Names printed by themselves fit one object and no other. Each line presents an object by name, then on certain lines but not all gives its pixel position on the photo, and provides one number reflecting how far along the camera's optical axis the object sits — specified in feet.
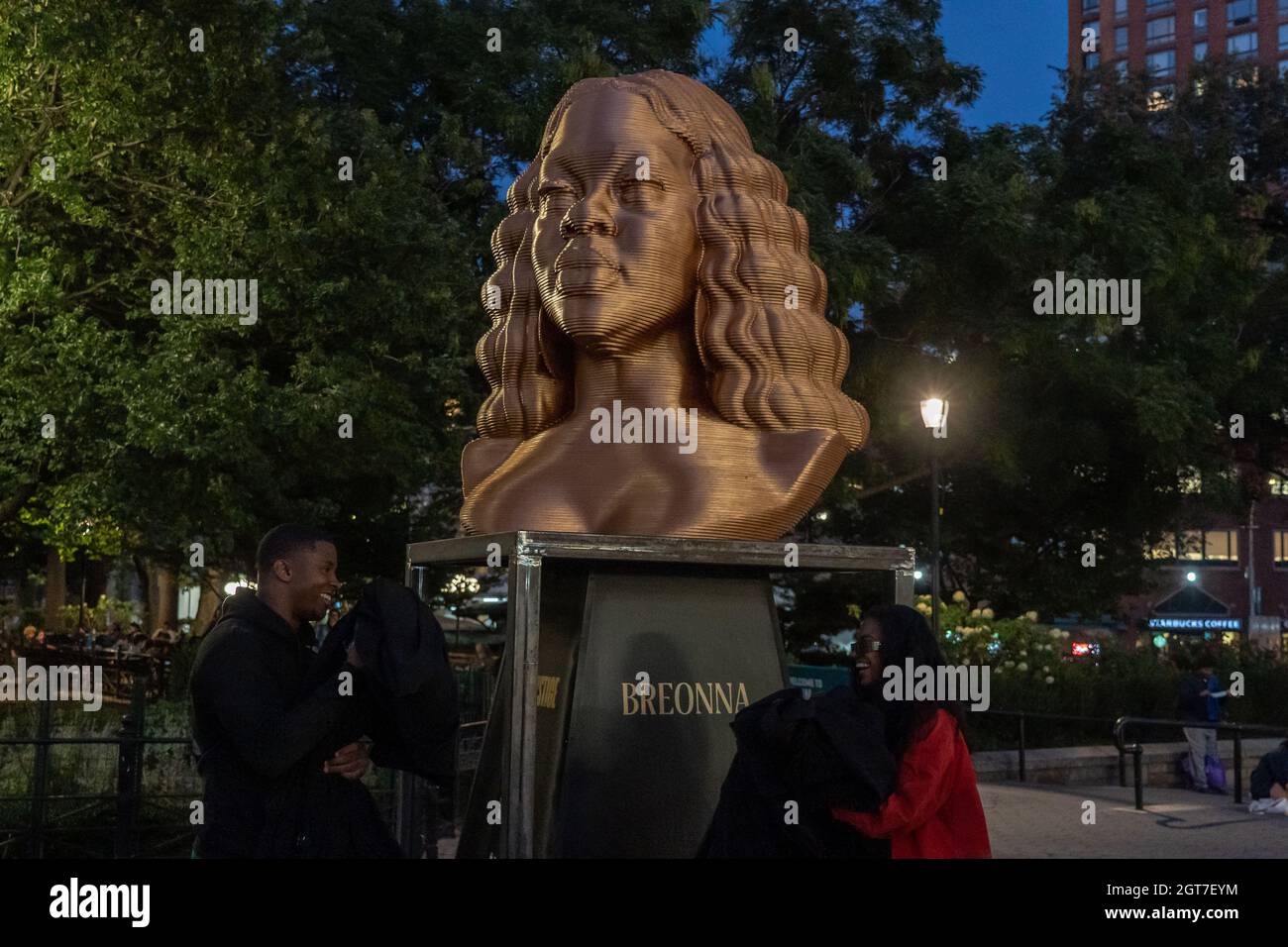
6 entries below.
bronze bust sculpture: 20.11
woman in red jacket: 13.19
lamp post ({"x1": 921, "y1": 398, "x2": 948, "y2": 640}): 49.21
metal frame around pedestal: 16.21
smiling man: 11.40
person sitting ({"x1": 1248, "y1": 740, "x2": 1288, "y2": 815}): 38.22
